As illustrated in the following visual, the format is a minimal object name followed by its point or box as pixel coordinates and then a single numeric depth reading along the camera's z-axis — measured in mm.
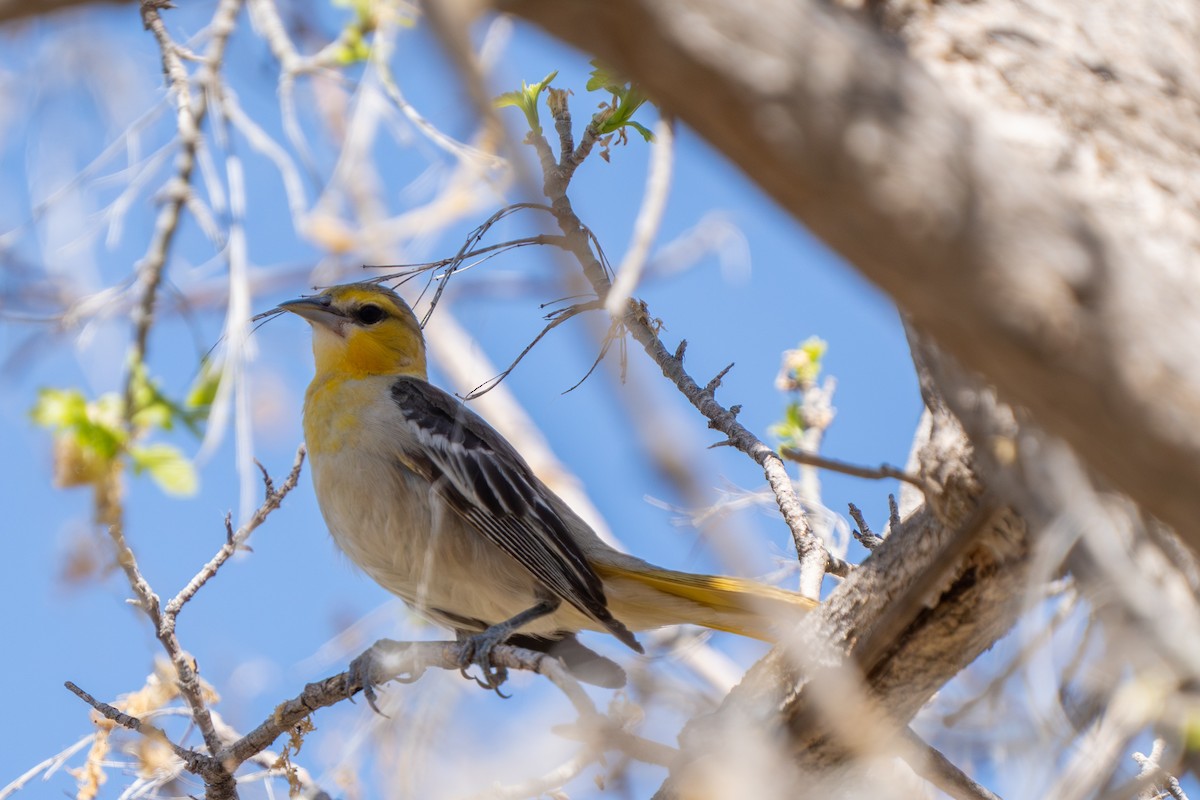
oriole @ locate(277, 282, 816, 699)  10031
